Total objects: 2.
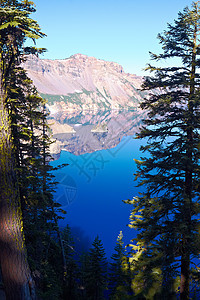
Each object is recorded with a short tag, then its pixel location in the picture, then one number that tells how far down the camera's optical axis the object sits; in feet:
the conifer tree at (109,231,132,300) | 36.28
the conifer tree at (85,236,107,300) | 51.93
